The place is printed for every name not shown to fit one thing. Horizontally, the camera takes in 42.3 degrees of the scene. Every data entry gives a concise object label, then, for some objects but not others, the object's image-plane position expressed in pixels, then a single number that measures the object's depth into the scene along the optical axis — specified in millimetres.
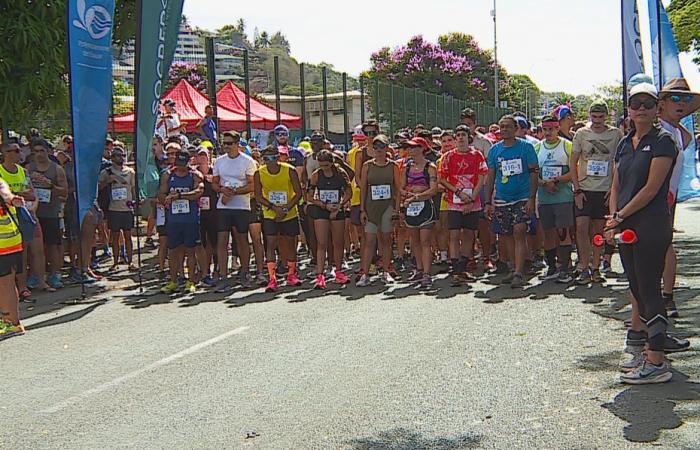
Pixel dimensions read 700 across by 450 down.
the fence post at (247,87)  20641
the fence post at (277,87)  21609
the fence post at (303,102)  23156
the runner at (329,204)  12688
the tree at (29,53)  12820
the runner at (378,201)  12477
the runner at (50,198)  13203
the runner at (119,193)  14656
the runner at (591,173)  11484
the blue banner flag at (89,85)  11750
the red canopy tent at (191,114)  22062
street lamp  63469
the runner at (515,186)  11945
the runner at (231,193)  12734
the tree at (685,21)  18266
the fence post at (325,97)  24009
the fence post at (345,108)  24981
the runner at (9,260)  9672
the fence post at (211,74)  19019
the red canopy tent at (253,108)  24141
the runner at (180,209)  12445
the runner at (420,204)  12391
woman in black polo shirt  6613
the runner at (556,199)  12031
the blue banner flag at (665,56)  11422
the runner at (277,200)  12695
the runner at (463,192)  12539
